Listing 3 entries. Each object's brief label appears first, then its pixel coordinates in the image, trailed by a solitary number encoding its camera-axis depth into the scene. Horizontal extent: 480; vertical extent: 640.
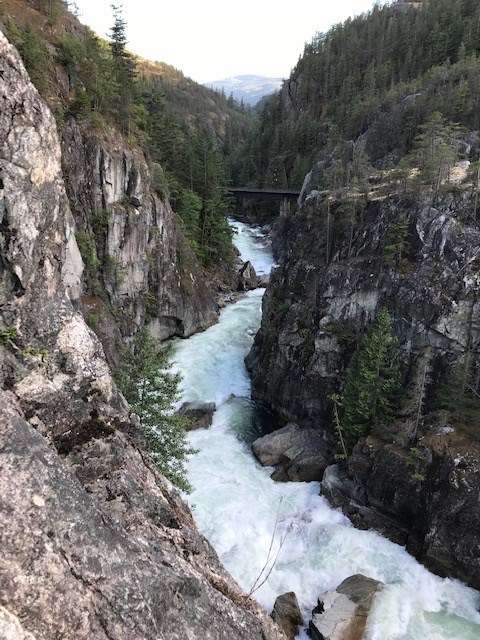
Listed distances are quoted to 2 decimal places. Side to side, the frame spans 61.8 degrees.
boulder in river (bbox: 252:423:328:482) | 27.48
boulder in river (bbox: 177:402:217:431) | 32.25
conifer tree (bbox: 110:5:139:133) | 40.06
